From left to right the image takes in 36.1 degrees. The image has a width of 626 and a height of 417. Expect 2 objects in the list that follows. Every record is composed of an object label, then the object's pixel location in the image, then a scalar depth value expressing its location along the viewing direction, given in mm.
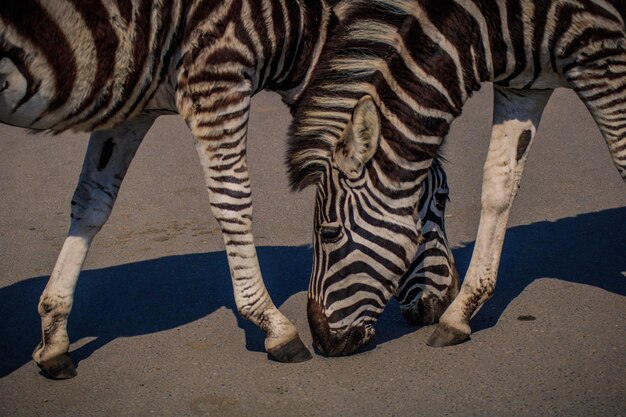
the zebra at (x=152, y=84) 4348
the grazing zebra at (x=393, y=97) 4531
